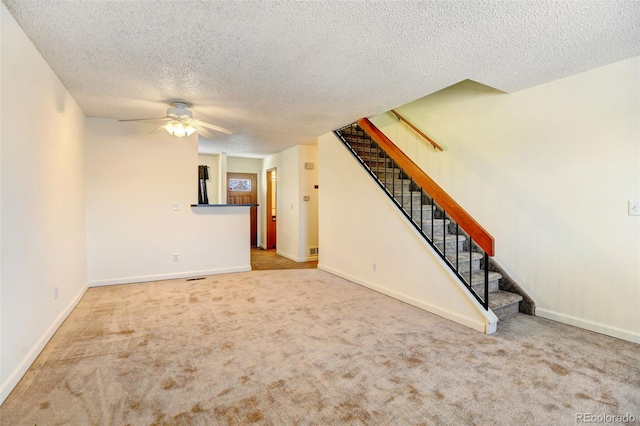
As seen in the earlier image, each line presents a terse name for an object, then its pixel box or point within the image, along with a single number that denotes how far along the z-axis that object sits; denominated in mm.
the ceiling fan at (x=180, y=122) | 3512
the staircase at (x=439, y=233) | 3104
